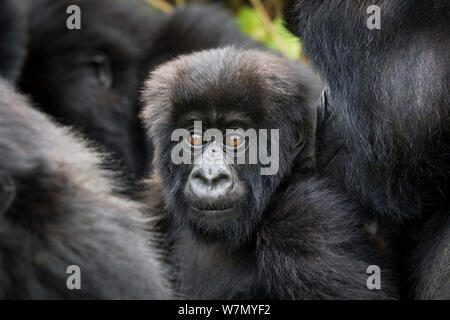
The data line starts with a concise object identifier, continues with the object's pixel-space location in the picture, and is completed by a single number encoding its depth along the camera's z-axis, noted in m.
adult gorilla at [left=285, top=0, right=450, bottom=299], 2.58
